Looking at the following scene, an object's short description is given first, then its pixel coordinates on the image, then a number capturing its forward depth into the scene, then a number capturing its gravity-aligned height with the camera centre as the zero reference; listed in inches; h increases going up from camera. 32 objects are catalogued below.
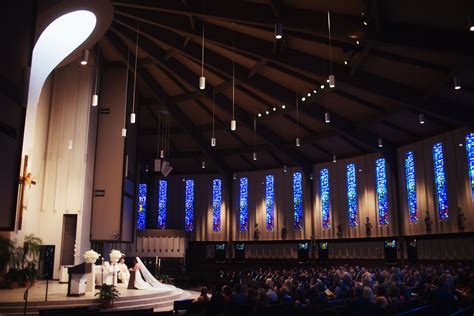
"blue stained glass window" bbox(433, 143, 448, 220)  673.6 +97.2
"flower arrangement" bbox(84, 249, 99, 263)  437.7 -9.4
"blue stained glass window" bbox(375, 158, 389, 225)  784.9 +96.2
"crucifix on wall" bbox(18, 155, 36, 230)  508.1 +72.7
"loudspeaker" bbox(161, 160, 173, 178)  731.4 +126.7
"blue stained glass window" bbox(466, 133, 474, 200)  624.4 +129.6
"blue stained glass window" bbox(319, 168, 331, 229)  881.5 +94.8
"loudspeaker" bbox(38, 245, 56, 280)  594.5 -15.9
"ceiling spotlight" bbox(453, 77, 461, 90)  462.0 +164.9
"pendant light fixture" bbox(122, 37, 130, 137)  663.9 +211.1
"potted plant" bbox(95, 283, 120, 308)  387.9 -41.4
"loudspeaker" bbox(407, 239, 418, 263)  745.6 -6.1
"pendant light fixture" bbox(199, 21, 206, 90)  369.6 +133.4
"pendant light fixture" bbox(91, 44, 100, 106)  625.3 +254.1
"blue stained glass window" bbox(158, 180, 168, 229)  1035.7 +99.9
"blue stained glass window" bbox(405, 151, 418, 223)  732.7 +100.2
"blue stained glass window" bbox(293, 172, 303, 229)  920.3 +98.3
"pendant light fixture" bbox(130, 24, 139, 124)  462.9 +236.0
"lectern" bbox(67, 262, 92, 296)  418.0 -27.9
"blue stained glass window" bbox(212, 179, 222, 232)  1008.2 +96.8
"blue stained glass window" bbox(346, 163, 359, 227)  836.0 +95.1
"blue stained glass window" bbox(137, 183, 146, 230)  1008.6 +87.2
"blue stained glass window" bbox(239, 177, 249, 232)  989.2 +91.1
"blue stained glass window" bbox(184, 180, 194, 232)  1026.1 +91.9
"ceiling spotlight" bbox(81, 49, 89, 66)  398.7 +165.2
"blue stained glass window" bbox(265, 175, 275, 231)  957.2 +94.2
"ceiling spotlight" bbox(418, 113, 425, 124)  594.5 +167.4
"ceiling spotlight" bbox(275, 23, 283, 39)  358.2 +169.8
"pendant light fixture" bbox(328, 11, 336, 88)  370.3 +187.7
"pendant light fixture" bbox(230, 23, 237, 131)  471.5 +213.0
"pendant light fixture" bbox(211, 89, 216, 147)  525.4 +213.4
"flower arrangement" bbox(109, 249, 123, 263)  527.0 -10.7
